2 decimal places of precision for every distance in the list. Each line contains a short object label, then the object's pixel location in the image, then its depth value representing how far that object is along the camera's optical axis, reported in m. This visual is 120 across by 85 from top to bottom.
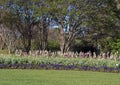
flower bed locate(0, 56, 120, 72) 27.28
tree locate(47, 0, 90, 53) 40.62
